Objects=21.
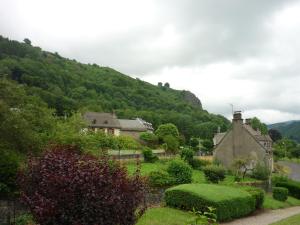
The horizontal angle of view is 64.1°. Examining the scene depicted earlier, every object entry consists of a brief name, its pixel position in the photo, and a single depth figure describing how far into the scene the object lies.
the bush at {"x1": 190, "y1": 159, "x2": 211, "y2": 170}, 30.66
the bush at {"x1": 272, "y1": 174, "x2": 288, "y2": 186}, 27.25
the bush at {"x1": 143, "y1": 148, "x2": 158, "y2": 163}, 30.33
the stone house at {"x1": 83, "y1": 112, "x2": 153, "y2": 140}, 50.26
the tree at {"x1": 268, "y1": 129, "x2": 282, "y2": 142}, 80.13
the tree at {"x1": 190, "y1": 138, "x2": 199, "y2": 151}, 52.26
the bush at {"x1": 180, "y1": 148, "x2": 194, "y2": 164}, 30.74
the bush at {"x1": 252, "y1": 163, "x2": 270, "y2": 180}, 27.08
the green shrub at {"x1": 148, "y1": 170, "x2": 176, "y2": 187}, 17.82
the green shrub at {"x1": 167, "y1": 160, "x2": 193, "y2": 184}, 20.09
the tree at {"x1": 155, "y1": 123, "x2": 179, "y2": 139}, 46.18
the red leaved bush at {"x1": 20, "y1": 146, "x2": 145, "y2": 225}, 6.83
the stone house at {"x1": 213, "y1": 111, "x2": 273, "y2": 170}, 30.03
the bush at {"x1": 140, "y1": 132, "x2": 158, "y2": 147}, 46.11
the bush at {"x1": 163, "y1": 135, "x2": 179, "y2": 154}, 40.74
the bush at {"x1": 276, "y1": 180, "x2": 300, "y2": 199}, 25.39
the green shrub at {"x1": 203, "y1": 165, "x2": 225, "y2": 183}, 22.92
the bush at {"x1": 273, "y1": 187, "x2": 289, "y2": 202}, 22.52
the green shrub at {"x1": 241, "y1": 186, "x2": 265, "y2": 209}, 18.37
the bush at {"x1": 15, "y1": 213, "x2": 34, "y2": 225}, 10.87
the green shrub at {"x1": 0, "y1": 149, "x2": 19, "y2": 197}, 11.31
